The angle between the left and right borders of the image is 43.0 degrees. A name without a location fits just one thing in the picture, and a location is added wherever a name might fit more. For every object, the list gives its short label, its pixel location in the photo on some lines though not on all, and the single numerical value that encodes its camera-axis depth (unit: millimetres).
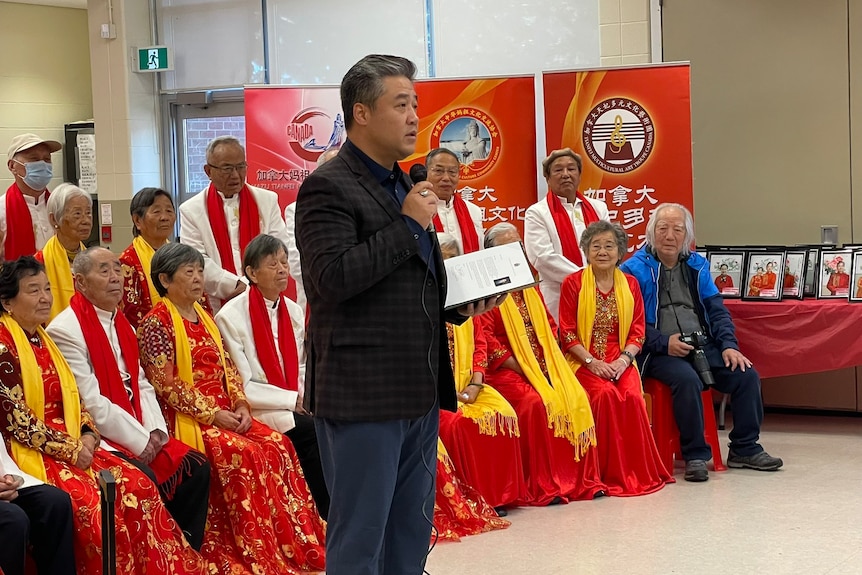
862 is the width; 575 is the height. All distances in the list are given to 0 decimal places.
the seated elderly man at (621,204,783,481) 5078
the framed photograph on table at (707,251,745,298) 6070
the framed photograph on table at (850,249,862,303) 5727
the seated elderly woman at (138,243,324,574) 3656
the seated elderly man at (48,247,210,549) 3465
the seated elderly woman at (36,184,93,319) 4426
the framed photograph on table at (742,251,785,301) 5930
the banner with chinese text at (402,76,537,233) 6379
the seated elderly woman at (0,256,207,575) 3127
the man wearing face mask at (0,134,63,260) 5164
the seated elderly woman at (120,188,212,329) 4324
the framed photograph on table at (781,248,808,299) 5906
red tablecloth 5648
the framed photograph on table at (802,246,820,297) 5906
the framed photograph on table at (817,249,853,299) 5797
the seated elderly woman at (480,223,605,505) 4672
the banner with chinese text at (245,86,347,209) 6508
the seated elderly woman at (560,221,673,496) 4828
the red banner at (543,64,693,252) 6105
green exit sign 8086
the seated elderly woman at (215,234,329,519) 4035
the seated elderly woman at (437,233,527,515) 4418
